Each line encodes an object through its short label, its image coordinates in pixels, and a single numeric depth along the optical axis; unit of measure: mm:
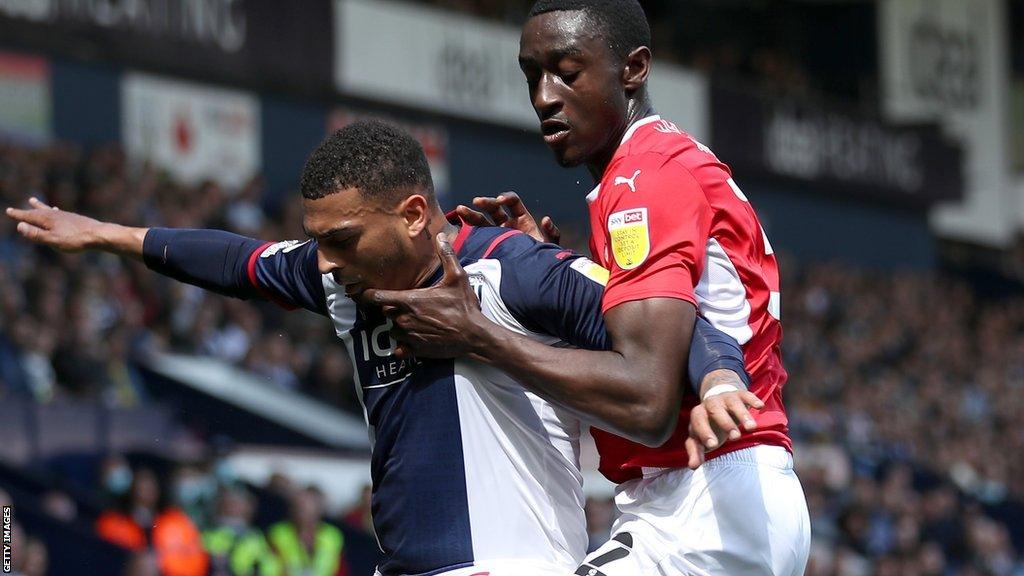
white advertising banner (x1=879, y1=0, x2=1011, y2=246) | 27953
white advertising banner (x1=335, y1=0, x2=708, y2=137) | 18578
